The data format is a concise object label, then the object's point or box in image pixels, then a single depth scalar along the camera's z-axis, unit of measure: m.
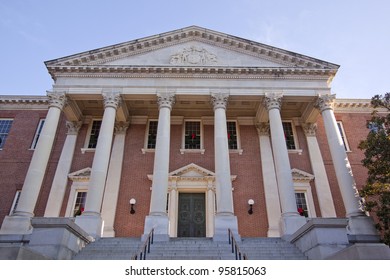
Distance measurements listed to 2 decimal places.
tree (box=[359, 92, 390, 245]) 13.91
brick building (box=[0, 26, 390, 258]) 17.47
